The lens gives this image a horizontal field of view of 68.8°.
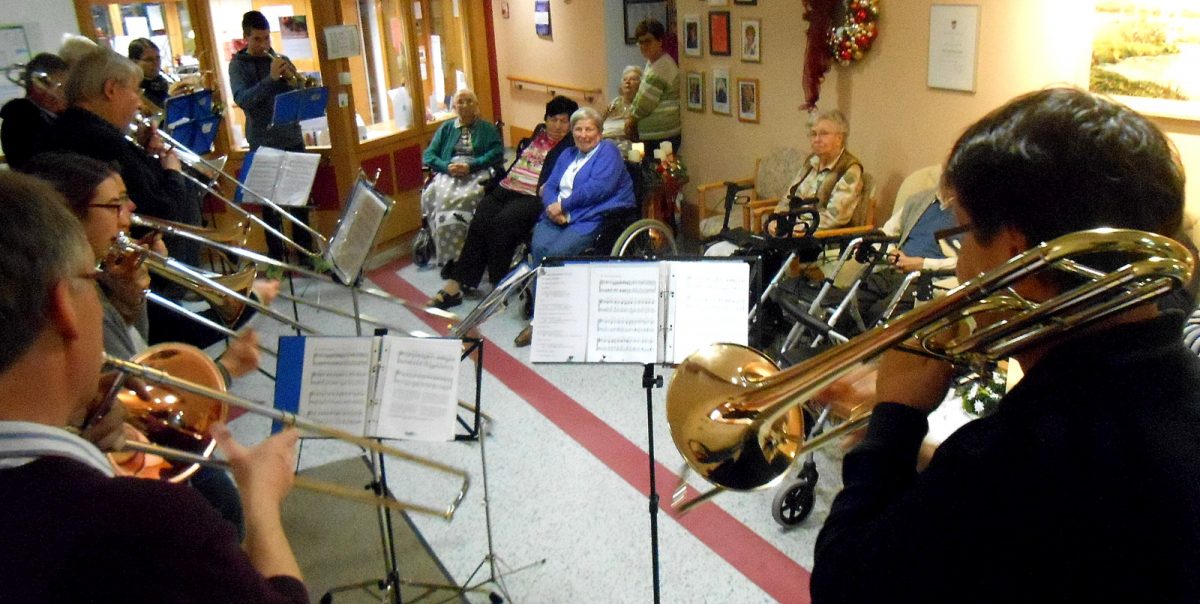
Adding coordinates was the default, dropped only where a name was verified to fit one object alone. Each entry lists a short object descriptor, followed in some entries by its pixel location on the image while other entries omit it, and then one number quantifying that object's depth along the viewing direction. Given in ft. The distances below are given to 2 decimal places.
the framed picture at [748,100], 18.19
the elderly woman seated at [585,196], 15.64
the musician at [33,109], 11.75
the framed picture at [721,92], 18.94
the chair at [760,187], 16.74
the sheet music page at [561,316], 7.63
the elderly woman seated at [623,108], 20.12
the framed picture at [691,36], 19.43
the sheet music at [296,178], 15.17
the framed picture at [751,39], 17.74
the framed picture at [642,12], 23.25
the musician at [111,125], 10.82
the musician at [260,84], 17.58
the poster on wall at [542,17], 26.89
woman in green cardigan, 18.51
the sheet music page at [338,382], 7.05
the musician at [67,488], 2.81
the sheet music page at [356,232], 9.96
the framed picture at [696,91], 19.75
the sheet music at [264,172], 15.39
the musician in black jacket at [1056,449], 2.80
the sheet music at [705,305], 7.39
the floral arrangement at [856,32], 14.94
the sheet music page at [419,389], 7.00
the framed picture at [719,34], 18.57
